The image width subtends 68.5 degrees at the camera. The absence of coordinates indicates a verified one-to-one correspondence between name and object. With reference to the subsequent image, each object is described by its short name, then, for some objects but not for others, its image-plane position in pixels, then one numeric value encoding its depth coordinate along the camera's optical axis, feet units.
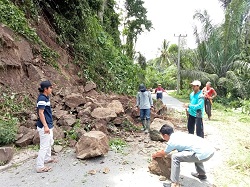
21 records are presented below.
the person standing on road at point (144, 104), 19.55
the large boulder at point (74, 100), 18.40
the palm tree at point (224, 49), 46.85
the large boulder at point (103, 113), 17.50
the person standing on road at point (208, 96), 25.31
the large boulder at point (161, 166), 11.09
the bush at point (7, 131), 12.96
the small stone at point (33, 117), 15.69
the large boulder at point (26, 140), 13.51
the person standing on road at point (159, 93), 36.29
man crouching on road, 9.88
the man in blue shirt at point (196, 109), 14.41
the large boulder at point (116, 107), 19.45
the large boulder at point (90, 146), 12.53
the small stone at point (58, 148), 13.66
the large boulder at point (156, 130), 16.62
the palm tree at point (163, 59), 110.83
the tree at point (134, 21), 60.56
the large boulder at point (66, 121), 16.12
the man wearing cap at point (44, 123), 10.91
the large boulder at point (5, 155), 11.84
